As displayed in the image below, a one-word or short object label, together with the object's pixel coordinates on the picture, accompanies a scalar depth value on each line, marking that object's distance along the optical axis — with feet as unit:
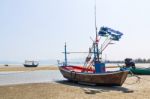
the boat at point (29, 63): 164.08
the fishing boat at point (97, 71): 39.18
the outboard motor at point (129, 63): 68.23
